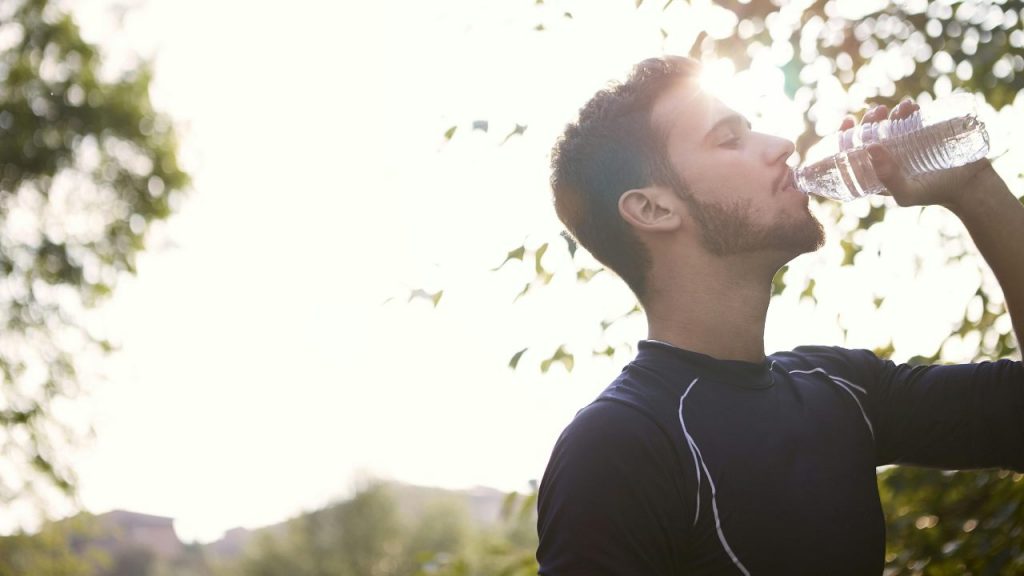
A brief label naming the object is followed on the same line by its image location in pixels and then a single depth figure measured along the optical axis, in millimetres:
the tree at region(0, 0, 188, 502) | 17844
